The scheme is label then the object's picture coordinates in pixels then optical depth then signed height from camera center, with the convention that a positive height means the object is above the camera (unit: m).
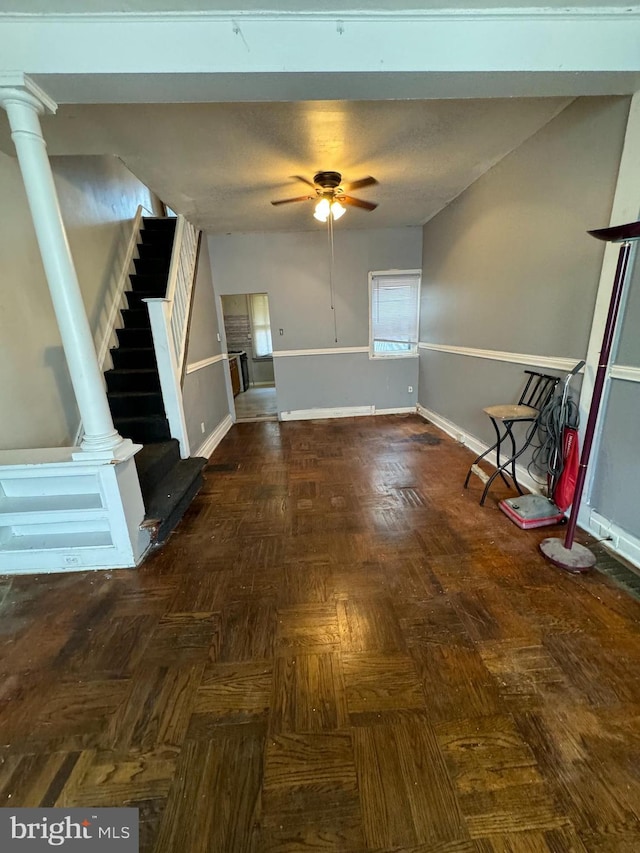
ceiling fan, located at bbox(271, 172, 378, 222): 2.68 +1.09
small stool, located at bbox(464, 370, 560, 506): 2.31 -0.61
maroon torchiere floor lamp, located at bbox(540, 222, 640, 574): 1.46 -0.49
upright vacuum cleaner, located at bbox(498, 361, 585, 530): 2.09 -0.93
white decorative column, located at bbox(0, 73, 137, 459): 1.47 +0.35
